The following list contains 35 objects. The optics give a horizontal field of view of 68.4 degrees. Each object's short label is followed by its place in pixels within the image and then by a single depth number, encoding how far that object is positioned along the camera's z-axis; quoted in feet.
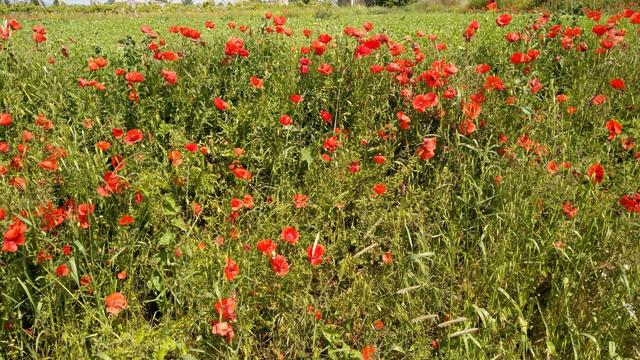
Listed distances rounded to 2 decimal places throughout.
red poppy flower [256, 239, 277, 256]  5.90
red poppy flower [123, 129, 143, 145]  7.21
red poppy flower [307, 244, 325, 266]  6.02
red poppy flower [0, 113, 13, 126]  7.48
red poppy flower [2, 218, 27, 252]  5.19
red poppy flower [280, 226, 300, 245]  6.24
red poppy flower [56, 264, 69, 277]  5.77
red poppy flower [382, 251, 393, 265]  6.82
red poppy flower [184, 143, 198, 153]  7.46
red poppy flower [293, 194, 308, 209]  7.25
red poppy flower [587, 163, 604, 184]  6.62
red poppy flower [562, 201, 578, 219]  6.63
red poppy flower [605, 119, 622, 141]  7.40
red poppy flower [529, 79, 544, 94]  9.05
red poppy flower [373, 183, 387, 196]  7.36
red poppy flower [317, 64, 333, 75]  9.00
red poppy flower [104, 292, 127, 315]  5.88
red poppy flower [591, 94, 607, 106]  8.75
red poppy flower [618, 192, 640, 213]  5.92
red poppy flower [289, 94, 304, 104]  8.63
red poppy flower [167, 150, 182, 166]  7.36
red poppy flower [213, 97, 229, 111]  8.17
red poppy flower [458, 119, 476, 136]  8.25
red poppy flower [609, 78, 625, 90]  8.44
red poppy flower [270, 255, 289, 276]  5.85
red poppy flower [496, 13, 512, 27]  10.07
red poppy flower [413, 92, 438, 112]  8.36
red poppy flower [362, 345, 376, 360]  5.61
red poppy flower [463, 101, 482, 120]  8.27
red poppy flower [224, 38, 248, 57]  9.21
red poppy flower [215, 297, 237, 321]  5.49
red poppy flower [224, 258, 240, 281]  5.63
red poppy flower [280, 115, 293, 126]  8.06
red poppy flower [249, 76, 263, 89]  8.73
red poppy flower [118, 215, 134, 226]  6.30
